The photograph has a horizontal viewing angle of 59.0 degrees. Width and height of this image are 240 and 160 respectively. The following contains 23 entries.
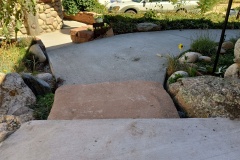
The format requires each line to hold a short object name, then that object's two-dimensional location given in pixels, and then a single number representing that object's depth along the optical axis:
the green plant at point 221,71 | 3.16
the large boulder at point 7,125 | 1.79
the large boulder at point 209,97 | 2.04
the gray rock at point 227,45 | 4.40
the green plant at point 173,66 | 3.42
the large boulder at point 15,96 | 2.53
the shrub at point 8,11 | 4.57
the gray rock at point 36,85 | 2.96
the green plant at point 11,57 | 3.97
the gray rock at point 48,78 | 3.40
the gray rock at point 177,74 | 3.00
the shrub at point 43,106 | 2.38
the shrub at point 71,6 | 9.38
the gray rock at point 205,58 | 3.77
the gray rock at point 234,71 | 2.60
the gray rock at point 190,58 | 3.76
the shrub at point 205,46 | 4.24
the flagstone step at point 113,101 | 2.11
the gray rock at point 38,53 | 4.62
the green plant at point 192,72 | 3.08
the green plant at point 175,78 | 2.97
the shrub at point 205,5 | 8.38
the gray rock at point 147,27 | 6.51
